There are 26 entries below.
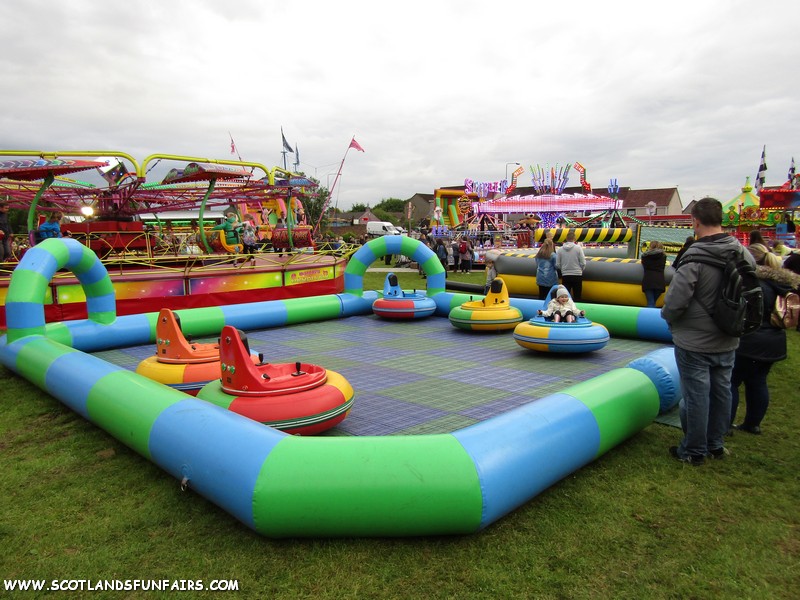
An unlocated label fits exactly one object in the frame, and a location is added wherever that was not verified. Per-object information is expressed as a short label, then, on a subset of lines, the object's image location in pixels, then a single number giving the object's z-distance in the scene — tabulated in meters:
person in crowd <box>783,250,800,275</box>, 4.90
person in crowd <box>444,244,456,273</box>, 18.98
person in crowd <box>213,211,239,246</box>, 14.86
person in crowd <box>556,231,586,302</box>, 9.22
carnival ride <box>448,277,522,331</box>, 7.76
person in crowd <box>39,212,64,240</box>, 10.27
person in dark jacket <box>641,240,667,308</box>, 8.98
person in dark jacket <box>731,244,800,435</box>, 3.94
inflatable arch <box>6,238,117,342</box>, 5.99
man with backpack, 3.46
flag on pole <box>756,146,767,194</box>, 20.23
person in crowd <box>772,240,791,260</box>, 9.06
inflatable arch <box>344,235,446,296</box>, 9.69
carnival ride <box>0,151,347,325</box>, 9.75
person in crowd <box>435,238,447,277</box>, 16.83
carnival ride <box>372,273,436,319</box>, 8.92
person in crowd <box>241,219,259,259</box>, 14.37
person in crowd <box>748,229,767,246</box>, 4.99
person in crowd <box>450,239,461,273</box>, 18.63
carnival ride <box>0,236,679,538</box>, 2.74
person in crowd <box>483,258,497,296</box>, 12.30
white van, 37.44
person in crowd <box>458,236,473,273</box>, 18.30
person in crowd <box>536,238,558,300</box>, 9.30
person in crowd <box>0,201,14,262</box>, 9.71
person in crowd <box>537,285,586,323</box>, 6.54
